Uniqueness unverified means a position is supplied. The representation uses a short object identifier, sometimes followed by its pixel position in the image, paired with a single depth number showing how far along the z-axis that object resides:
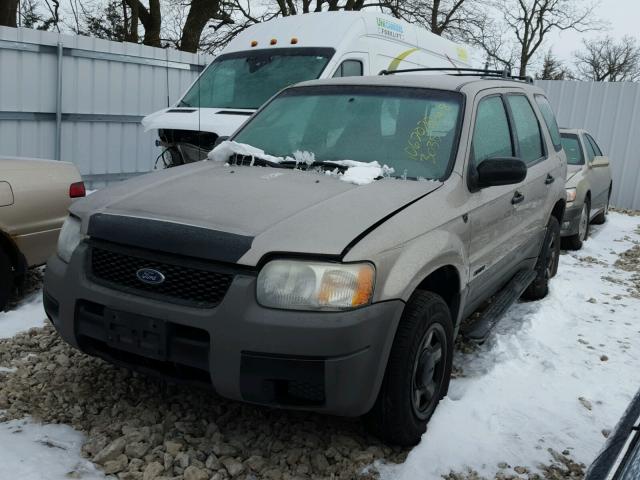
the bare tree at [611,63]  40.69
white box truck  7.48
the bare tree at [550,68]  37.31
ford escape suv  2.50
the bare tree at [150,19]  19.86
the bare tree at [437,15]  26.95
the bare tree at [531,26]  34.56
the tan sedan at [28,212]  4.27
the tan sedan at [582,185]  7.71
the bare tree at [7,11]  14.48
